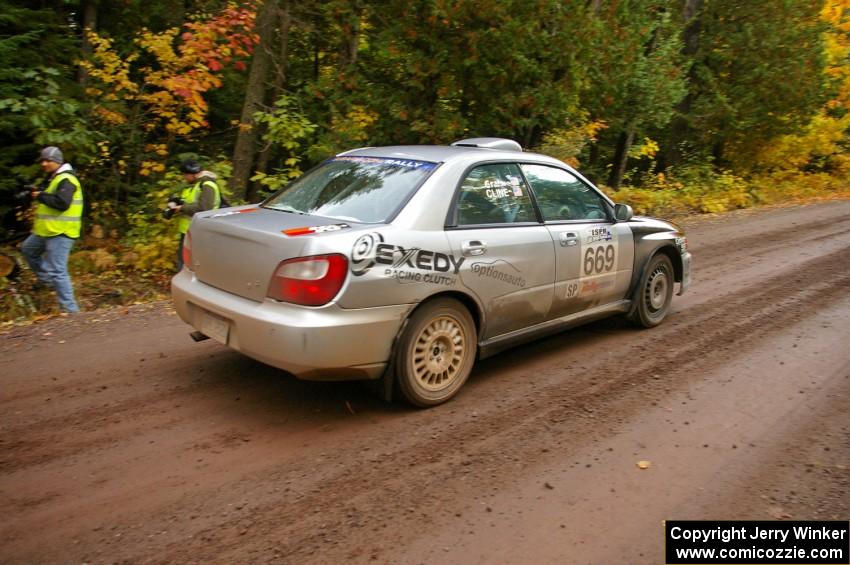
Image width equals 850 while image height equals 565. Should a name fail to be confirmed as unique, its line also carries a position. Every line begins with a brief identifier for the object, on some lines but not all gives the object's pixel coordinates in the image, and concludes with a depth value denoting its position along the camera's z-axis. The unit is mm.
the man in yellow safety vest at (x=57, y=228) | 7016
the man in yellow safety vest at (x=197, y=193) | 7621
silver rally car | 3996
